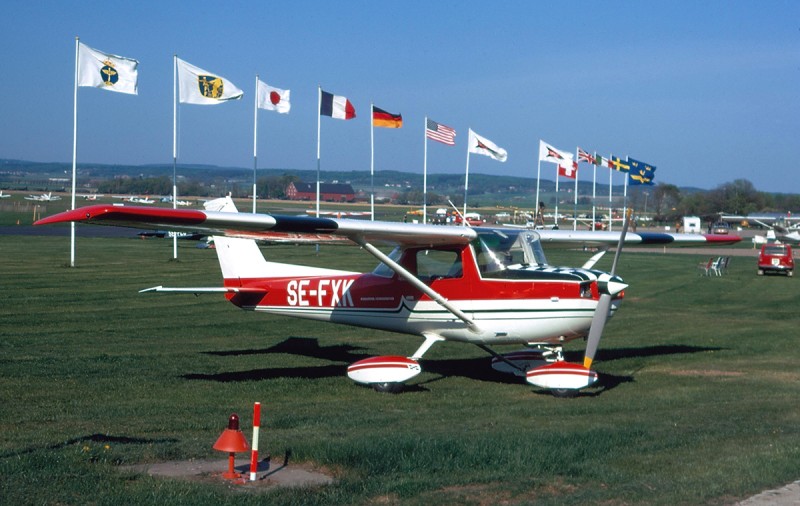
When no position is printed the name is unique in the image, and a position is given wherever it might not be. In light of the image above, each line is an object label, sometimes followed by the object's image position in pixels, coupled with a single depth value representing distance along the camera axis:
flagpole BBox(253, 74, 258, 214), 45.33
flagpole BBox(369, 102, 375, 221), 45.79
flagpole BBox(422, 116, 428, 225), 48.93
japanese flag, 43.05
